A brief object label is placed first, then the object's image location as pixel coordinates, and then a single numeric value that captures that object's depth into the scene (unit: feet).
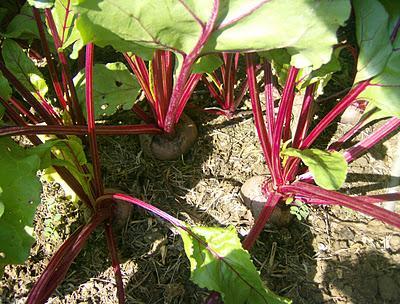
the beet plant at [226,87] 1.63
